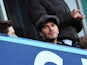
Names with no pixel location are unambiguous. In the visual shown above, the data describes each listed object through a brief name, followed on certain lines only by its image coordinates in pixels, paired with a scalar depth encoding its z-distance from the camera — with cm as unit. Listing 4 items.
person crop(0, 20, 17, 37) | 823
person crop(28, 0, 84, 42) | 934
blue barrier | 573
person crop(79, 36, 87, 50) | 848
